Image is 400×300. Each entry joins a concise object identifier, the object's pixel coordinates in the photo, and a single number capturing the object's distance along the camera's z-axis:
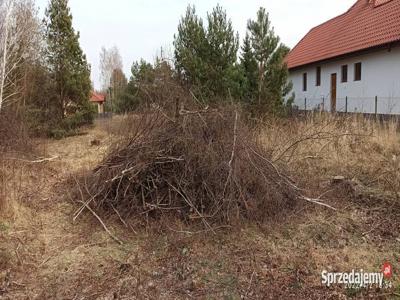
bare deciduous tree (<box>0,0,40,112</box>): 10.88
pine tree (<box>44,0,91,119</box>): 13.65
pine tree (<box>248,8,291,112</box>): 11.10
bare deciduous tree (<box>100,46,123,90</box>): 49.03
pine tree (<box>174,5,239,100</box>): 11.20
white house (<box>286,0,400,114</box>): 15.62
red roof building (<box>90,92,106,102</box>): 38.59
